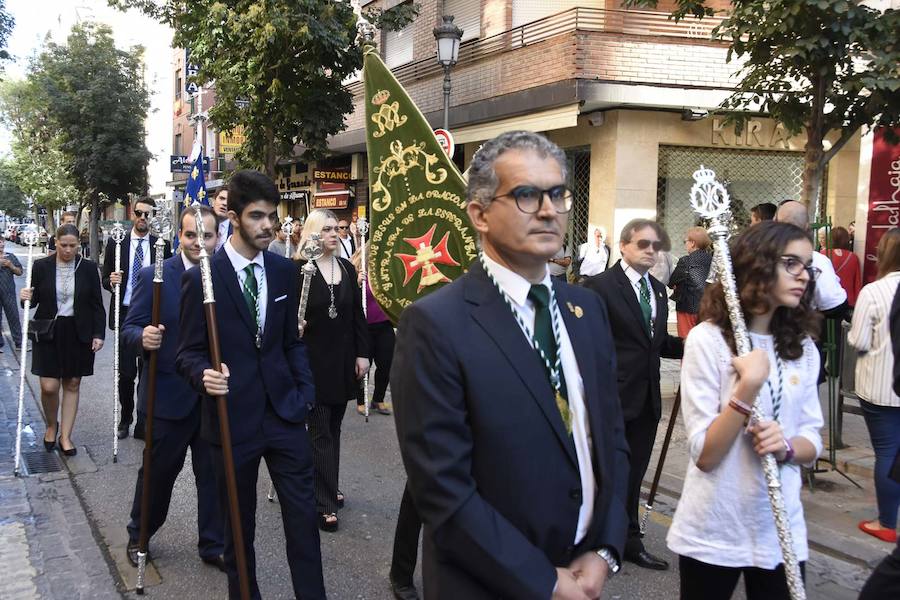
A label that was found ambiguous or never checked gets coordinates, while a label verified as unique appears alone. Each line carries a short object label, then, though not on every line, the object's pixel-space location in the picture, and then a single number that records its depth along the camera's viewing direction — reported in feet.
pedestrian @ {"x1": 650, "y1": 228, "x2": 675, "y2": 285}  37.54
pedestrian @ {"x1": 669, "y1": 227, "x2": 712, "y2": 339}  29.86
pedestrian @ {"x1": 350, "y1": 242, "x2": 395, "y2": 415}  27.58
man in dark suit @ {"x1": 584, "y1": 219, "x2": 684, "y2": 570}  14.55
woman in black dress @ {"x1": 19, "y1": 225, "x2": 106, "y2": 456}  22.67
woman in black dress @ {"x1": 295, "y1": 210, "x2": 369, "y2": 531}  16.89
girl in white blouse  8.52
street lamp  39.65
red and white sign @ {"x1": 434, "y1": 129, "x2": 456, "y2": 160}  34.17
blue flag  34.17
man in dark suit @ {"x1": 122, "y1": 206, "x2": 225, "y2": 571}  14.78
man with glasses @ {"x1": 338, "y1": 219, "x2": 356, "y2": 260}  32.84
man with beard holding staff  11.71
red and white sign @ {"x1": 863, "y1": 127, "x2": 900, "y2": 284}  30.14
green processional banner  15.26
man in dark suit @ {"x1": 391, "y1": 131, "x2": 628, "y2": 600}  6.31
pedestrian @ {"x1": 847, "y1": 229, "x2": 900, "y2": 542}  16.25
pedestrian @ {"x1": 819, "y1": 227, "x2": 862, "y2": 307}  28.09
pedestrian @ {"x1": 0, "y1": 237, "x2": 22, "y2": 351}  34.25
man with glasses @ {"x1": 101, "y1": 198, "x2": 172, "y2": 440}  24.17
